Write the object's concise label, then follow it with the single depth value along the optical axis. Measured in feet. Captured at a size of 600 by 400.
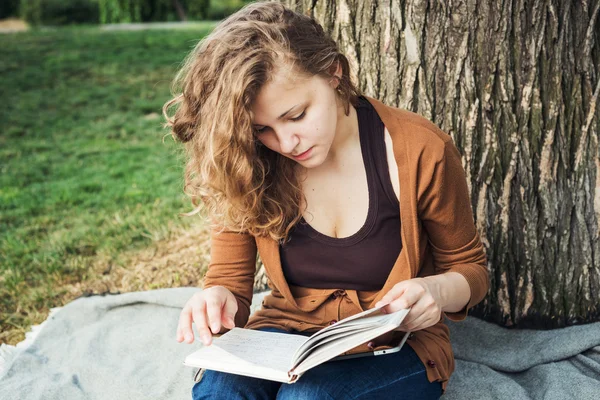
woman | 5.82
